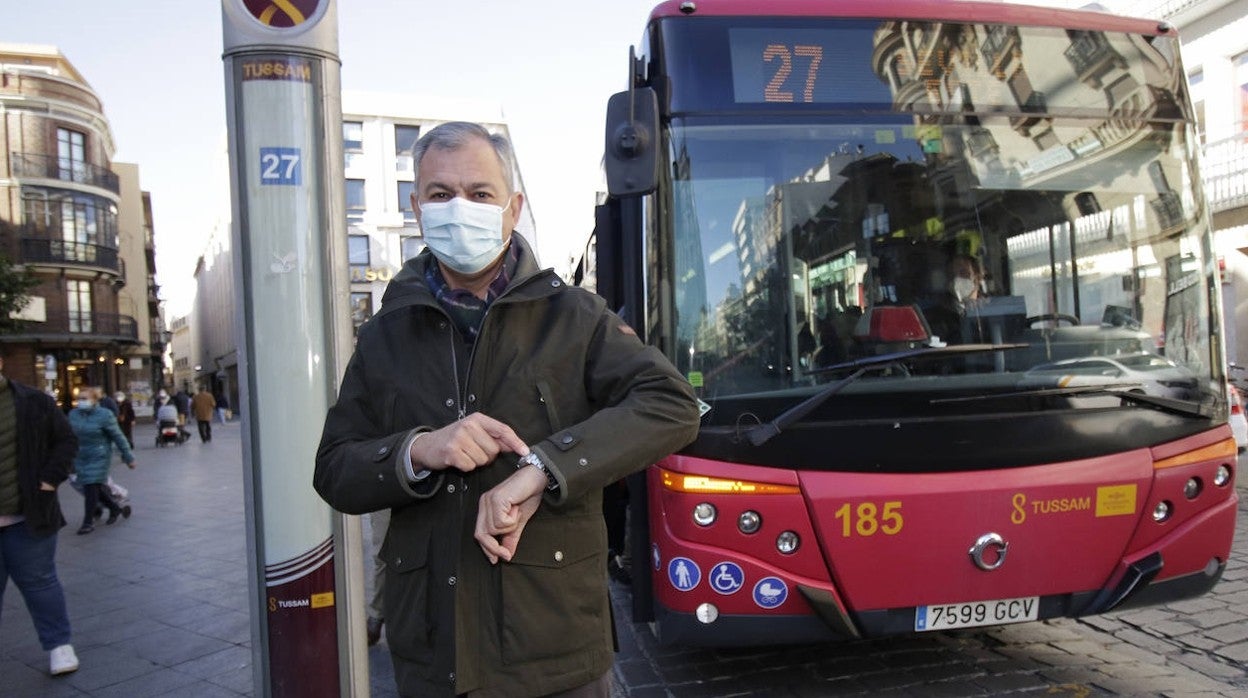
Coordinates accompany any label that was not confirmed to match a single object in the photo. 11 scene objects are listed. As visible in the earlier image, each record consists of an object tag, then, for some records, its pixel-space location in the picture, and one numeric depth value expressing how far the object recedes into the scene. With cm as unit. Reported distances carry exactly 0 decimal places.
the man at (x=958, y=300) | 356
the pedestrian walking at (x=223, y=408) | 4601
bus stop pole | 293
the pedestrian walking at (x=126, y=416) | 2443
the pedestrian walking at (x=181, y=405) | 2991
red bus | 336
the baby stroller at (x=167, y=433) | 2566
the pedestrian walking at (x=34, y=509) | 452
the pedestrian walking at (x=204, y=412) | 2819
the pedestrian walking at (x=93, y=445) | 928
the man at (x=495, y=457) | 163
